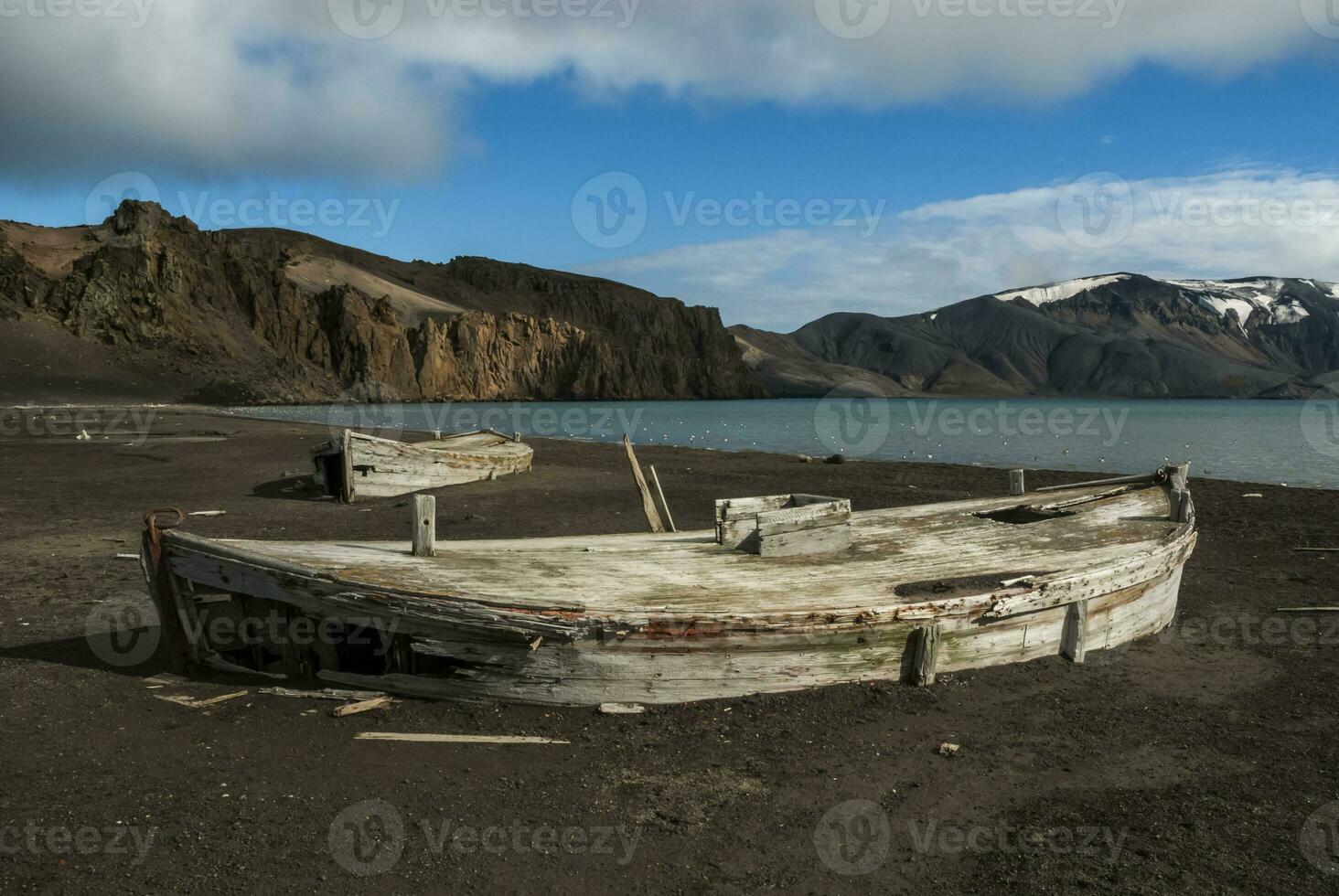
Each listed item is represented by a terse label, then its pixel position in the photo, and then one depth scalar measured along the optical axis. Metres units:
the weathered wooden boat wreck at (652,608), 6.86
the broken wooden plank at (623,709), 7.01
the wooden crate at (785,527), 9.12
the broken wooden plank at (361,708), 7.02
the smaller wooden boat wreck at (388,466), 19.33
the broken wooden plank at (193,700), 7.24
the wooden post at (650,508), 11.07
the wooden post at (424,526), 8.05
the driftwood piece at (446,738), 6.61
